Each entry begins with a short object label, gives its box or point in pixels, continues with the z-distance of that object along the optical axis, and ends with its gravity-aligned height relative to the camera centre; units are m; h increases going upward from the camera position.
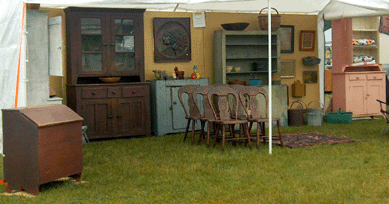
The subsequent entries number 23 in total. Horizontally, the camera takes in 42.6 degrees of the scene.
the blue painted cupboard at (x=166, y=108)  8.48 -0.42
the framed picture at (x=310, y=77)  10.33 +0.10
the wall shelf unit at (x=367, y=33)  11.69 +1.13
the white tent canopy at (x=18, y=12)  5.25 +0.83
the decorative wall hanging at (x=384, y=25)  11.22 +1.26
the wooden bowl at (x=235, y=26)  9.14 +1.04
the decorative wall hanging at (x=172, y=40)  9.01 +0.80
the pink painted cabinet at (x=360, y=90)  9.83 -0.18
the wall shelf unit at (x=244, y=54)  9.11 +0.56
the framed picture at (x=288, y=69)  10.08 +0.27
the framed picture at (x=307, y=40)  10.23 +0.86
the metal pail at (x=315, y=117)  9.15 -0.65
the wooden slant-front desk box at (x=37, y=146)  4.43 -0.56
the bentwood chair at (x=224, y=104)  6.61 -0.28
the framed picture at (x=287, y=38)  10.03 +0.89
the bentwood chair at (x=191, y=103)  7.15 -0.29
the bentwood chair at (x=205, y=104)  6.80 -0.29
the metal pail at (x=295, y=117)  9.38 -0.66
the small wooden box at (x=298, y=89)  10.04 -0.14
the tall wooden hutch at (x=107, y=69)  7.88 +0.24
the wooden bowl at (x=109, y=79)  8.03 +0.08
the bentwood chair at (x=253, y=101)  6.73 -0.25
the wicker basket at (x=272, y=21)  9.17 +1.13
